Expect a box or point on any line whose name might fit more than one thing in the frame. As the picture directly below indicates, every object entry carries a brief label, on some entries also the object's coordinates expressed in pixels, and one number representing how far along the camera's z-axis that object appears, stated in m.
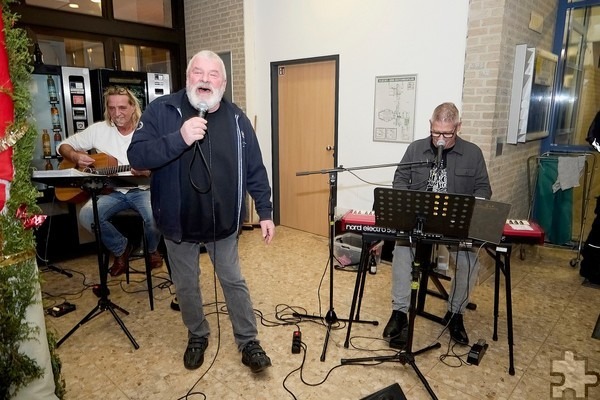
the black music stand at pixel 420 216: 1.78
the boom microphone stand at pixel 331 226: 2.25
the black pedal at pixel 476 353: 2.23
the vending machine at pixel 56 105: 3.48
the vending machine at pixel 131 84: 3.75
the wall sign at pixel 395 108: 3.54
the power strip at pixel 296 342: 2.32
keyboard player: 2.42
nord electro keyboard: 2.17
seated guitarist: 2.96
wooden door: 4.24
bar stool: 2.84
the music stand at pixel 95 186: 2.17
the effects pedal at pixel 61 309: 2.76
